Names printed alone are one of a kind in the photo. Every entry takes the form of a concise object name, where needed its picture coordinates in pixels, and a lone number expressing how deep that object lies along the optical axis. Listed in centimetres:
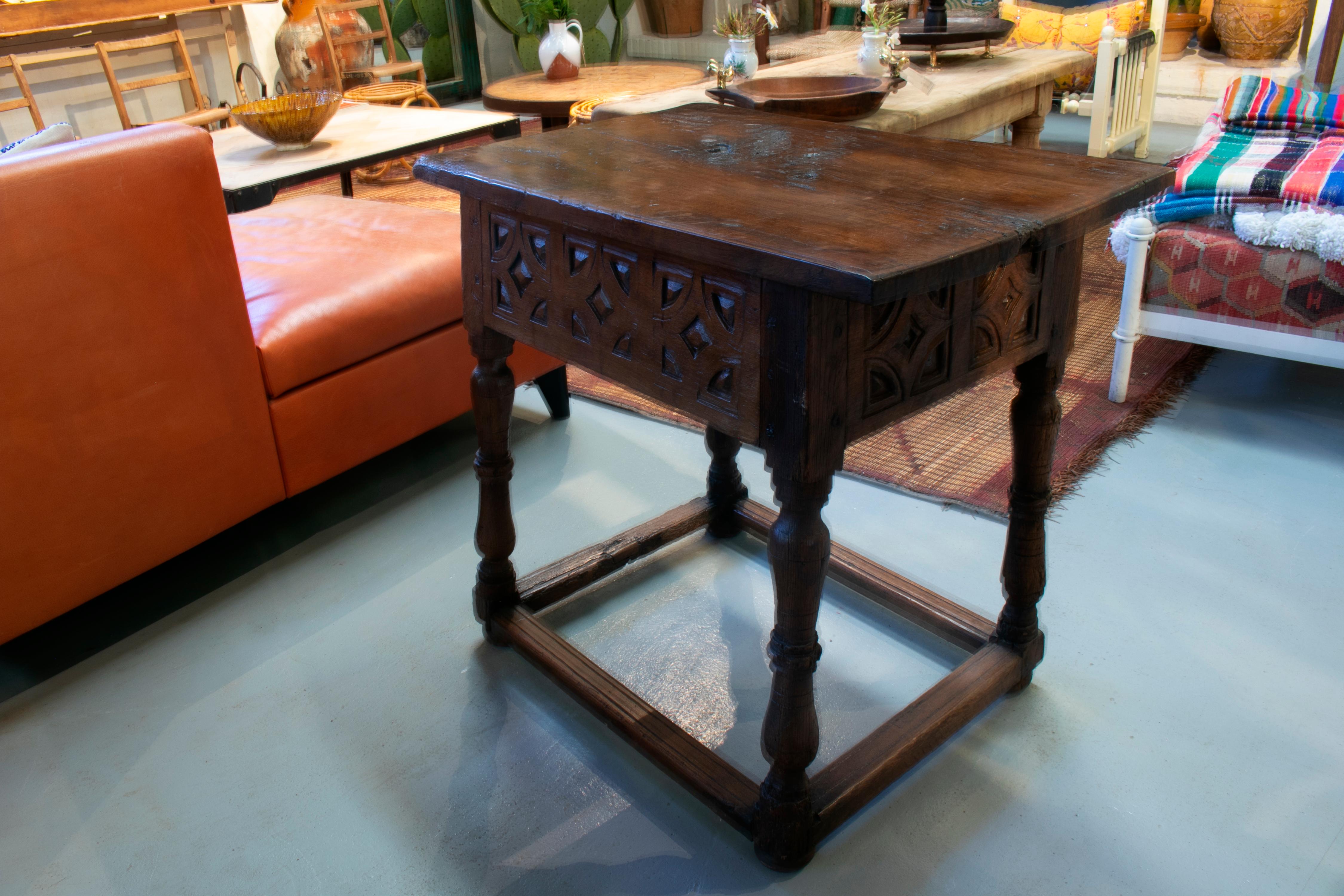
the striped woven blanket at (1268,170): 213
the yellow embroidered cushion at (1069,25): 475
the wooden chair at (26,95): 382
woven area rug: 206
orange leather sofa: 146
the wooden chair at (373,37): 505
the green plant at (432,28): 641
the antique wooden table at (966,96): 249
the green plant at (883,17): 260
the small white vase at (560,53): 407
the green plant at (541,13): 484
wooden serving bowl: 203
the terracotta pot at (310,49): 509
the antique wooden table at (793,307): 98
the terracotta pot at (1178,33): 505
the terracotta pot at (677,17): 674
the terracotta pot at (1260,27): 472
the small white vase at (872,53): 265
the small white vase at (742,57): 270
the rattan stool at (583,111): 338
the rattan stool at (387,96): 464
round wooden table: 363
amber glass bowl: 277
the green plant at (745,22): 272
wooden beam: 445
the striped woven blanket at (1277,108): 258
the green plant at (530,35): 622
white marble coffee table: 256
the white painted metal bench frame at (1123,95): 346
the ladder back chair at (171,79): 415
